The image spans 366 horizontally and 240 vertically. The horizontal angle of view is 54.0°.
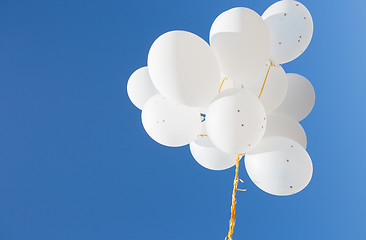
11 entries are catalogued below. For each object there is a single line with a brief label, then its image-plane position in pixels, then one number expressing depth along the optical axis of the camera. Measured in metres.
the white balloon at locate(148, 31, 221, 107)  0.80
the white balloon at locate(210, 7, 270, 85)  0.83
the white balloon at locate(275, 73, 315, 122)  1.14
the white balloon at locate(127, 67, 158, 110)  1.11
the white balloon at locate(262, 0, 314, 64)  0.98
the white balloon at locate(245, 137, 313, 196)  0.90
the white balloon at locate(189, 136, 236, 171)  1.13
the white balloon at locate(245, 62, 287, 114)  1.02
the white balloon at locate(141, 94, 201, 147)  0.96
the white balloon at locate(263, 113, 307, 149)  1.02
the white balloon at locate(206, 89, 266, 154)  0.82
